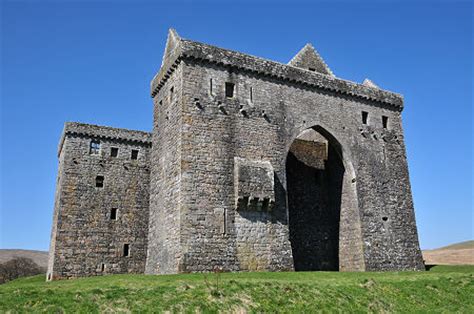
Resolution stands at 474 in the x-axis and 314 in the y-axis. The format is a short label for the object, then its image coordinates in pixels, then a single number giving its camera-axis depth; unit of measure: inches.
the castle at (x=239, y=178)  707.4
